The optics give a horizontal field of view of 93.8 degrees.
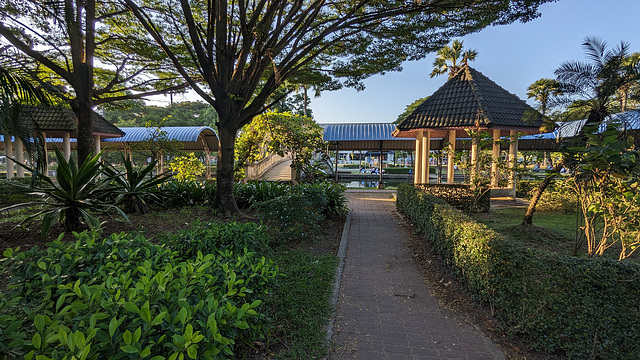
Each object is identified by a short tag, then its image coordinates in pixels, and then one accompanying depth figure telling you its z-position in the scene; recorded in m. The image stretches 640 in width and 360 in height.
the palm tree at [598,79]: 6.15
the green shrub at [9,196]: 9.05
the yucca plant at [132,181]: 5.56
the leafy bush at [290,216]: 6.10
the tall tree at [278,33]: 6.53
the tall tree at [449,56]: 21.14
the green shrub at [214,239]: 3.38
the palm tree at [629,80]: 6.05
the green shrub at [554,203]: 10.47
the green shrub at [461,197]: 10.41
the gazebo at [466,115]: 10.33
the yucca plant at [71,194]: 4.45
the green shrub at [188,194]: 8.50
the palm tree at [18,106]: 3.24
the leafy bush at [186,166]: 12.50
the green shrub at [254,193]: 8.79
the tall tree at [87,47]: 5.36
